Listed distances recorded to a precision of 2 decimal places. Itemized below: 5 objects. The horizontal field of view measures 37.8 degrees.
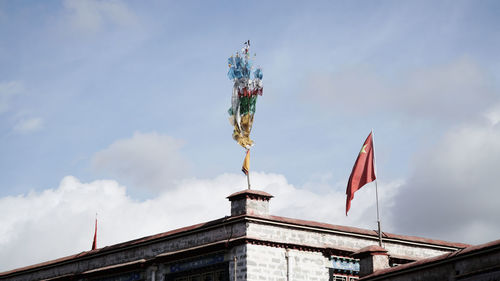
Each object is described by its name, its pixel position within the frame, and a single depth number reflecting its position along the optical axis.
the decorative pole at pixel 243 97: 33.03
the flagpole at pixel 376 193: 29.89
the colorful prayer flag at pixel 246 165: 32.41
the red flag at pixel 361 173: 29.98
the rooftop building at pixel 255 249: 29.89
